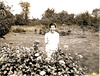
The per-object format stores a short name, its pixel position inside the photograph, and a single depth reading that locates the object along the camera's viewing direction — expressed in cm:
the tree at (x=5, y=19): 955
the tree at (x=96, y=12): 1645
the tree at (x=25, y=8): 2140
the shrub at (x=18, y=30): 1565
